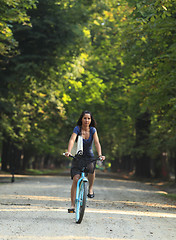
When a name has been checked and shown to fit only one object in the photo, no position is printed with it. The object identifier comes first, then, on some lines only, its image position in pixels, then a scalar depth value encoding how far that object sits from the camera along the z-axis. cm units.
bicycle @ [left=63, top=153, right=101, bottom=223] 1484
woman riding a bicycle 1605
